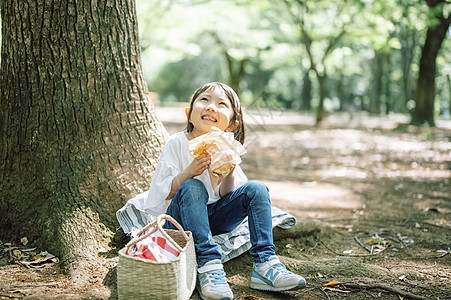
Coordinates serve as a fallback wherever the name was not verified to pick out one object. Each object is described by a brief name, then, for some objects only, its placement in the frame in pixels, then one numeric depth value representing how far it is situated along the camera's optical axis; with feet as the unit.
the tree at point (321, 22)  50.21
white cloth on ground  8.79
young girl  7.57
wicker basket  6.40
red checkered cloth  6.93
